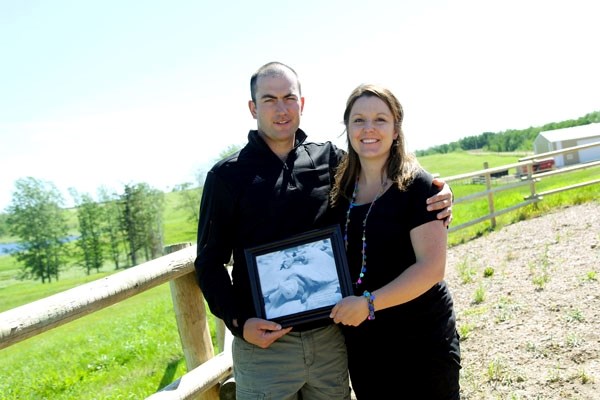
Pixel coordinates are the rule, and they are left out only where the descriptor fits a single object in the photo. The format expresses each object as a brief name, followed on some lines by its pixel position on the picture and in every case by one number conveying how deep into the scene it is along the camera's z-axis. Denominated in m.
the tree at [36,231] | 68.44
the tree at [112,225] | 71.75
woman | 2.17
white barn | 54.85
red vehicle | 46.99
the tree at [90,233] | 70.62
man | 2.42
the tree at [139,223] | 68.69
